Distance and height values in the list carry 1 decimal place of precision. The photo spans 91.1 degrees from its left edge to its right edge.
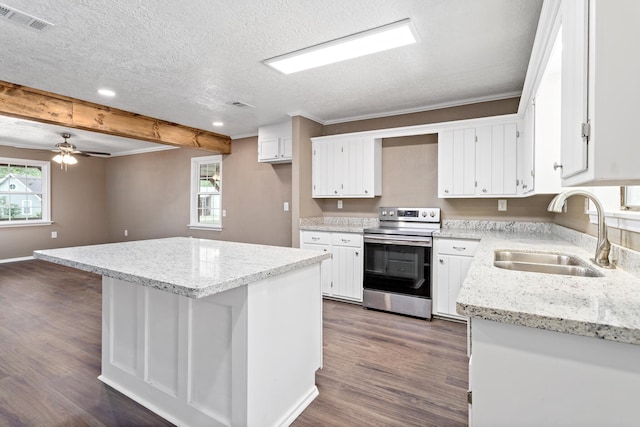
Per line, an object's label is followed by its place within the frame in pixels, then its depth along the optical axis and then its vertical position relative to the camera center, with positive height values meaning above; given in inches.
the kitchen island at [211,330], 57.6 -25.9
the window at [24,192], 247.6 +12.5
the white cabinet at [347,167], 157.1 +22.5
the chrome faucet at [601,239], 59.9 -5.2
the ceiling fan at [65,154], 199.8 +34.8
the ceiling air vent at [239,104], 146.9 +50.1
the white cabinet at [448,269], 123.0 -23.4
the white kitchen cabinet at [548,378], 31.4 -17.9
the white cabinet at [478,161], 125.5 +21.2
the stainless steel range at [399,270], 128.6 -25.4
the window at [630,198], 59.9 +3.0
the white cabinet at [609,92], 33.1 +13.2
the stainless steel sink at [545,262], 64.5 -12.2
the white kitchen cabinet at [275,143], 178.7 +39.0
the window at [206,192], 236.7 +13.0
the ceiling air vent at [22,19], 76.4 +48.1
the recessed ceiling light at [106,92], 131.6 +49.6
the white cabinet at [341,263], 145.5 -25.0
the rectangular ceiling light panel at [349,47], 86.9 +49.7
